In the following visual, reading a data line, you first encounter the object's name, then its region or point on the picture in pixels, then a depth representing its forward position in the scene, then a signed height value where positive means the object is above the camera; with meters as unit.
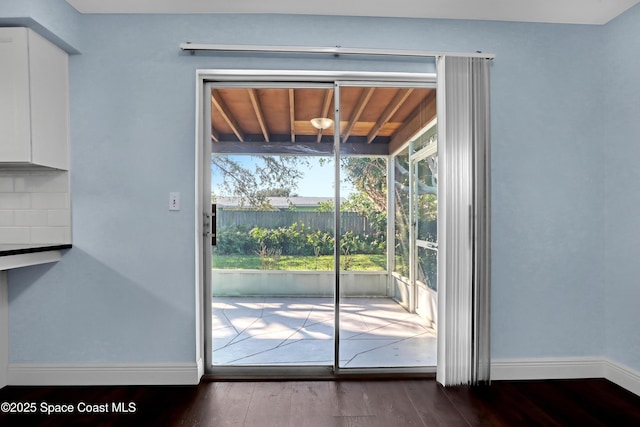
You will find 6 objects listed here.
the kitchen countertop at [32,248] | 2.05 -0.20
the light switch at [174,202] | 2.54 +0.08
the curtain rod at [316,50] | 2.47 +1.10
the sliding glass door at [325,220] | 2.70 -0.05
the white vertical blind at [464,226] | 2.50 -0.09
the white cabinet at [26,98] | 2.20 +0.71
